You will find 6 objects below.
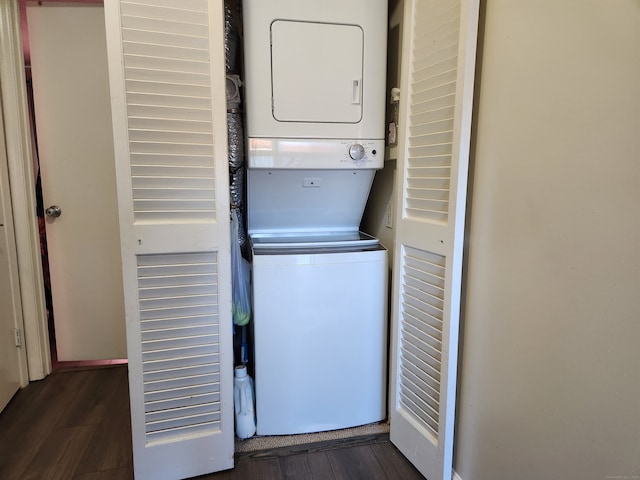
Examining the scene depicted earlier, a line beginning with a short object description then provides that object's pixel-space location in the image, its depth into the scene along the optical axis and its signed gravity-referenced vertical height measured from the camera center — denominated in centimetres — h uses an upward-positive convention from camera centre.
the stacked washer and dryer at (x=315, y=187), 154 -5
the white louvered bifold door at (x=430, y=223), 121 -16
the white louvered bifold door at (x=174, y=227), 125 -18
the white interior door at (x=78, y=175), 203 +0
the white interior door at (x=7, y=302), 184 -63
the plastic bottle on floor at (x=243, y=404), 163 -96
